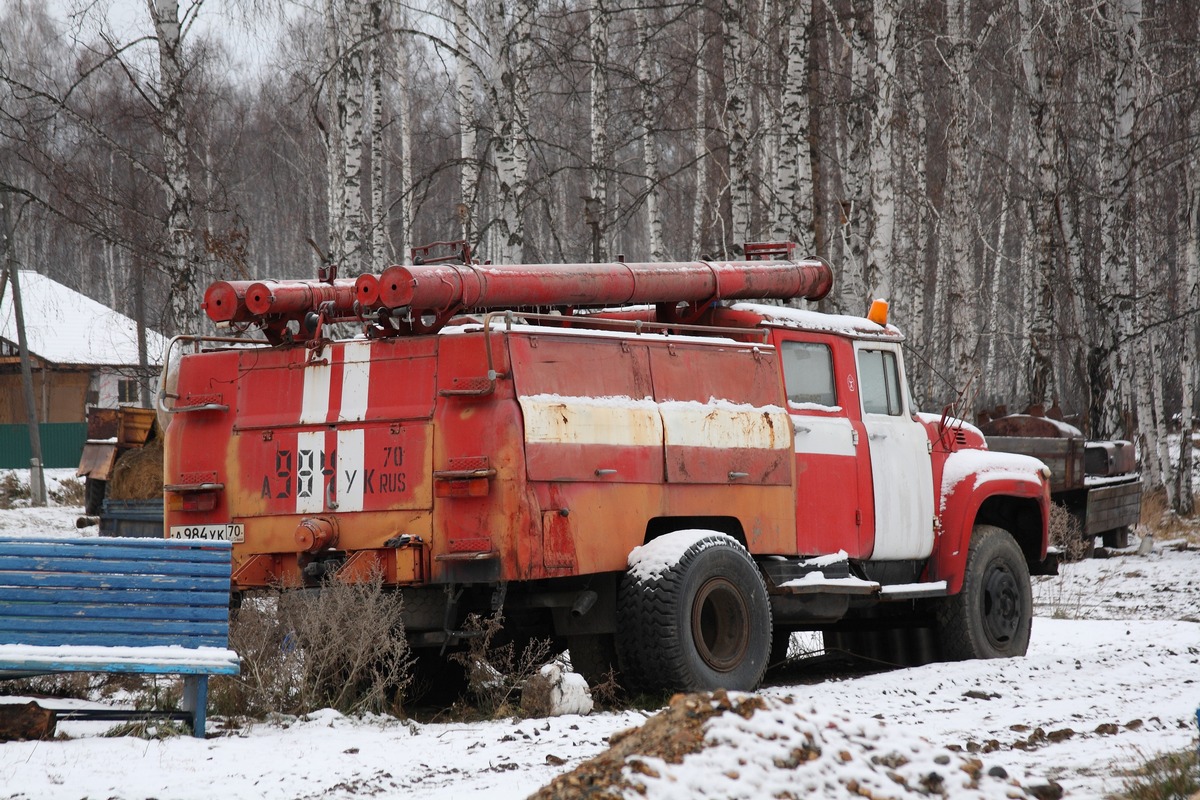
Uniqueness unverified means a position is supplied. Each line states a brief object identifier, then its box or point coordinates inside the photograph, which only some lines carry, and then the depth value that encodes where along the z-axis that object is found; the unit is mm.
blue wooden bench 12836
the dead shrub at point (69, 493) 62000
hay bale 38281
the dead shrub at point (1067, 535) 33406
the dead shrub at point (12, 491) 59359
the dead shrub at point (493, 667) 15133
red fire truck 14922
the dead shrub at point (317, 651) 14492
